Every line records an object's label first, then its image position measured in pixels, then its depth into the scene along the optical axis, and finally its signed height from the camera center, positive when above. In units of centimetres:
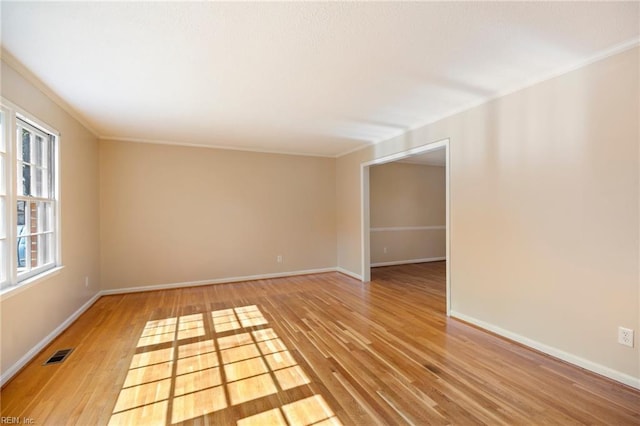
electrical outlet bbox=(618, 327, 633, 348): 208 -93
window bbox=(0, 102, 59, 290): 224 +13
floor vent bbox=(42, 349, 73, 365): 244 -125
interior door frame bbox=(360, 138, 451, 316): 513 -2
